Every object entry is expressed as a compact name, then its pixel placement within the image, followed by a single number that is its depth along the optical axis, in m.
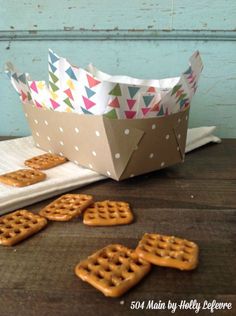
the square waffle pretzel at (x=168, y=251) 0.31
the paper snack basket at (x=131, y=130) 0.48
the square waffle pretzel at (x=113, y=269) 0.28
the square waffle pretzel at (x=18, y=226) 0.36
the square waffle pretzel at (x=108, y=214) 0.40
